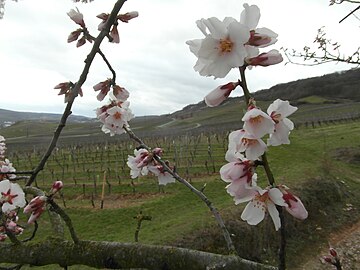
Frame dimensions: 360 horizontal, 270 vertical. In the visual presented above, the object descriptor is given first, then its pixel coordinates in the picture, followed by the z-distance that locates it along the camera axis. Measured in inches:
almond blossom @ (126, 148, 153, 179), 17.7
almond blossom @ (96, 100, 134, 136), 21.4
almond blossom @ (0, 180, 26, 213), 17.8
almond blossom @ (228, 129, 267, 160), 8.6
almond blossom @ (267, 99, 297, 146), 9.4
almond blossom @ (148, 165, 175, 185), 20.7
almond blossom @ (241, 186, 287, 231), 9.3
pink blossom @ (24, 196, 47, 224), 12.3
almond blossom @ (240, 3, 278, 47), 8.9
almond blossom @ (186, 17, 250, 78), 8.4
